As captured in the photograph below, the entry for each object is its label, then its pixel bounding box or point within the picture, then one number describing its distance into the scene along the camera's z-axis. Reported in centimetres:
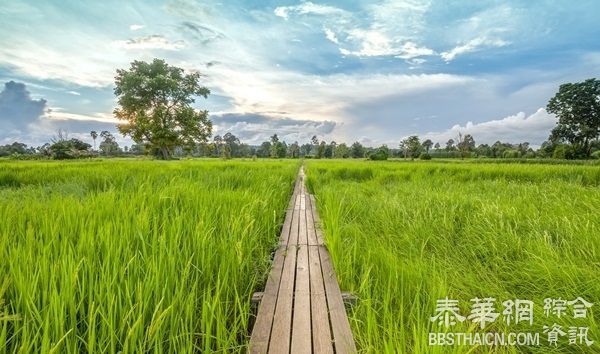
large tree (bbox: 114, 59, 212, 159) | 3030
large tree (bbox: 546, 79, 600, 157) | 4658
